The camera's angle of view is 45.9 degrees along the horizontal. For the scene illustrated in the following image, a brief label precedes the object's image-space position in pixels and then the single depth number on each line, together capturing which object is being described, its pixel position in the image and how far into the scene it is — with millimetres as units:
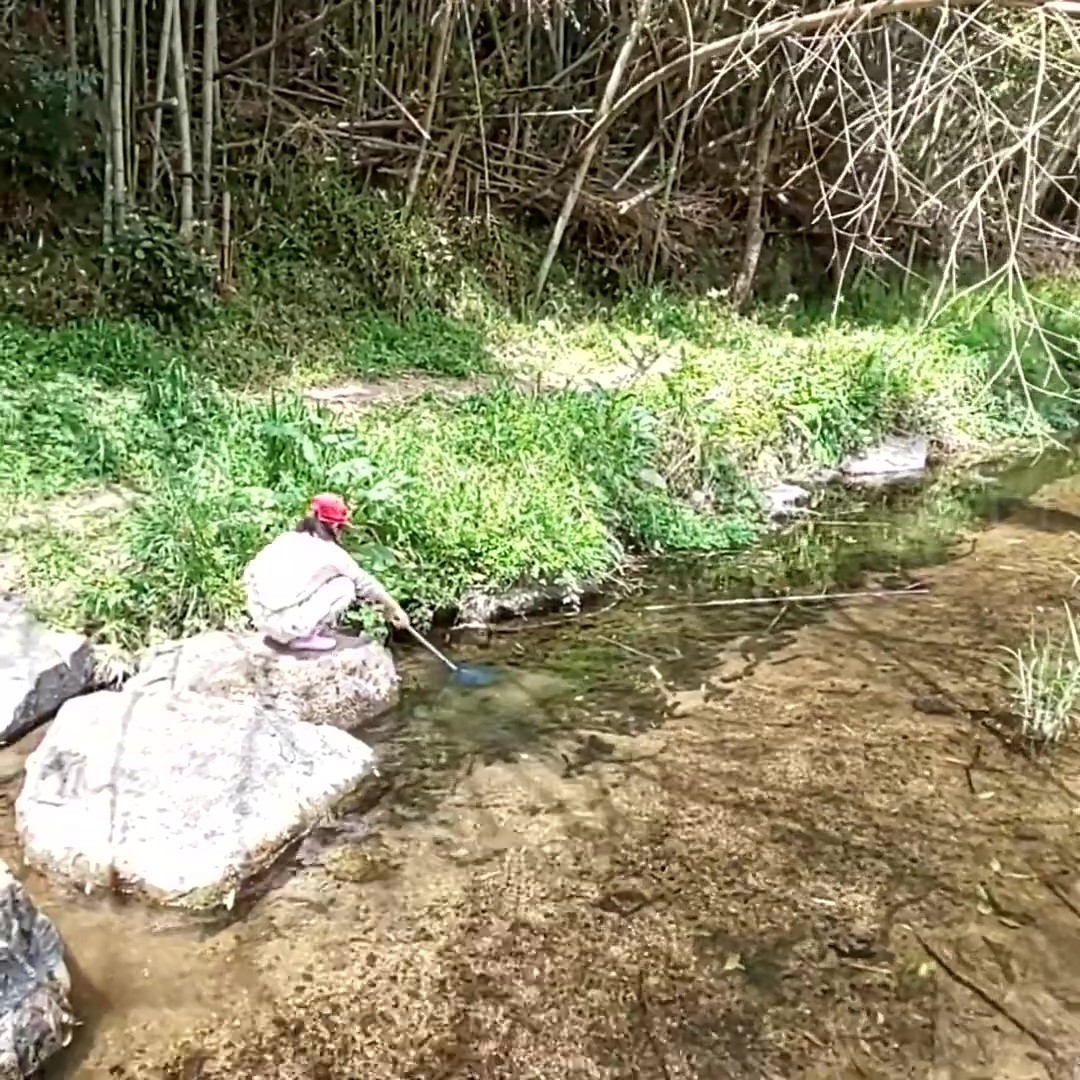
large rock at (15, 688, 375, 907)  3684
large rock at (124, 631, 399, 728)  4492
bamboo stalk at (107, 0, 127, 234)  7777
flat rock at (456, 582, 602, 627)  5699
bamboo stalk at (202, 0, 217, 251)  8258
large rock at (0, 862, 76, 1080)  2885
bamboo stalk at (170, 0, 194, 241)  8141
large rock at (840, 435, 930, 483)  8547
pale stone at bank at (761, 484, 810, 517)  7633
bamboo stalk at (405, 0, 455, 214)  9586
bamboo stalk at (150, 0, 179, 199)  8040
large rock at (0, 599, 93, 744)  4453
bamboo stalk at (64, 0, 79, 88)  8250
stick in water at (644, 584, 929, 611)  6141
